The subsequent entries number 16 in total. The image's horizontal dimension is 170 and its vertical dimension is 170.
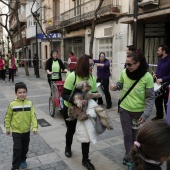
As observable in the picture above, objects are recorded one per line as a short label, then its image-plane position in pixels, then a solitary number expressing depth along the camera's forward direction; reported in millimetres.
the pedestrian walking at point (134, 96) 3408
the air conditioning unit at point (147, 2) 10453
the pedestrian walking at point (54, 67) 7583
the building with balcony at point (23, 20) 36119
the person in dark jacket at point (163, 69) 5715
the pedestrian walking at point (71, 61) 12651
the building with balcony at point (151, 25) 10221
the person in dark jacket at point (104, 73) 7590
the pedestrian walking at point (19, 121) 3543
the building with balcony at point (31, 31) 28328
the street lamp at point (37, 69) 17664
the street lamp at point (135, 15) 7102
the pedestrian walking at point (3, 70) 15208
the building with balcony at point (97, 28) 13242
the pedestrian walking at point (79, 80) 3654
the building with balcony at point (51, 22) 22203
